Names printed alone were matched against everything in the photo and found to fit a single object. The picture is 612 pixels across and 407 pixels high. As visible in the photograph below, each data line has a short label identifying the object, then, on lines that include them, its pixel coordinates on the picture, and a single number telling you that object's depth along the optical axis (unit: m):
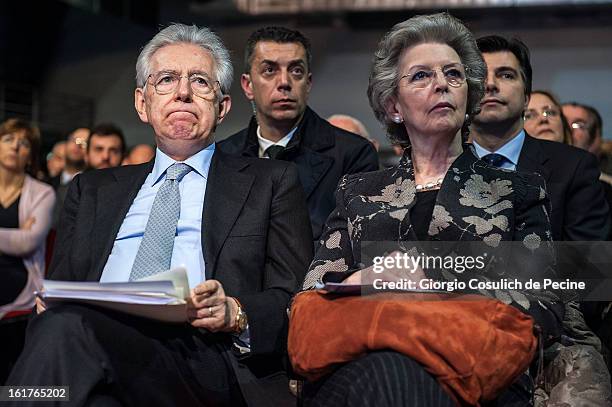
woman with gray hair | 2.10
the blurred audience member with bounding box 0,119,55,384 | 3.93
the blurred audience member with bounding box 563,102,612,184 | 4.66
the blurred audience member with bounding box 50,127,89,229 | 5.91
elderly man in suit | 1.94
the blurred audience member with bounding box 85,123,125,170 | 5.20
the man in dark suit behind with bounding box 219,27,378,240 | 3.49
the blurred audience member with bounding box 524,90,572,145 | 3.91
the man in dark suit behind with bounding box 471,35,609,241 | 2.89
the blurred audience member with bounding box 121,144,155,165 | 4.88
